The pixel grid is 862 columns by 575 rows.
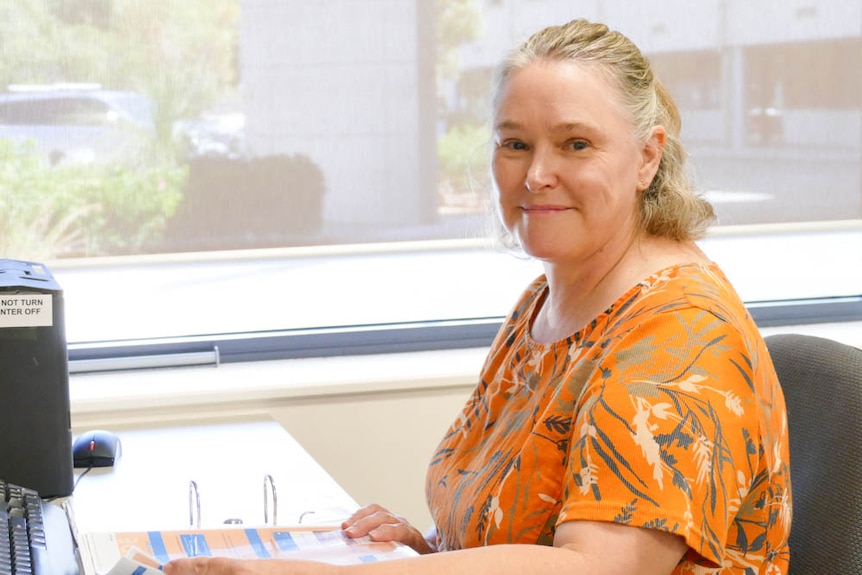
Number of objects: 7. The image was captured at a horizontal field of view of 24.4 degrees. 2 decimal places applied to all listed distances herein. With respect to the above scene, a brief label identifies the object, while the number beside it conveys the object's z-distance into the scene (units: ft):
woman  5.51
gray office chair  5.88
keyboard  5.59
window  8.35
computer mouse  7.11
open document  5.89
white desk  6.56
